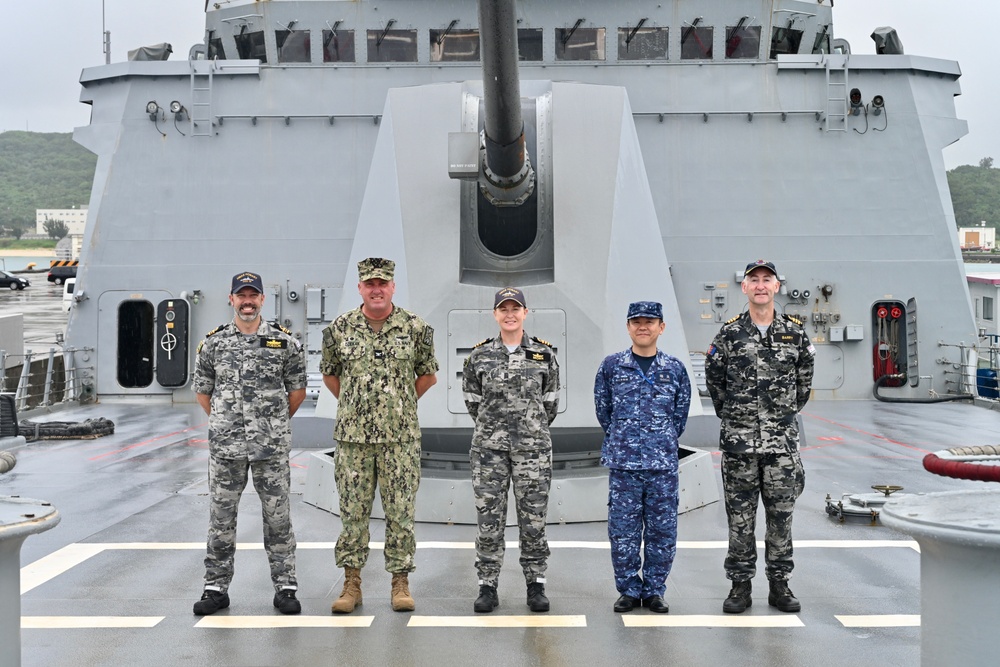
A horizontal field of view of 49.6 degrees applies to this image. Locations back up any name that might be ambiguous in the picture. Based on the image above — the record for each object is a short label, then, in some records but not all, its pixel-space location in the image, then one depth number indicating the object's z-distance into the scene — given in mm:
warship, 13320
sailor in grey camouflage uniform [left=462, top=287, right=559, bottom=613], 4562
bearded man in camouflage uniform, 4504
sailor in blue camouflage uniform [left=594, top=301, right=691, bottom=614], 4504
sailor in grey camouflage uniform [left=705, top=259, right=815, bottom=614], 4414
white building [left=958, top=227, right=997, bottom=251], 72006
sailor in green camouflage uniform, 4562
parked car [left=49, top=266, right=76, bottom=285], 48809
